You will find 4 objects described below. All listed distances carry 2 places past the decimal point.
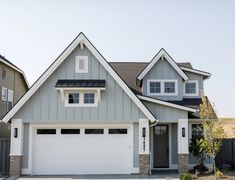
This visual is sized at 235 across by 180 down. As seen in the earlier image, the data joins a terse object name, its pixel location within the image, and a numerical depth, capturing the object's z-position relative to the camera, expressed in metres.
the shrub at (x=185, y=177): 16.12
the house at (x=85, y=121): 19.78
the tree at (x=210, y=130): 17.55
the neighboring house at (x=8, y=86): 27.58
